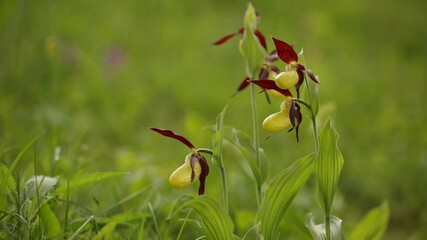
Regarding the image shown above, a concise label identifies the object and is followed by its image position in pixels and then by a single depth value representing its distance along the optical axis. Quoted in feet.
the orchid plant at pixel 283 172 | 5.48
